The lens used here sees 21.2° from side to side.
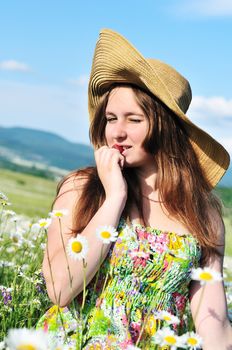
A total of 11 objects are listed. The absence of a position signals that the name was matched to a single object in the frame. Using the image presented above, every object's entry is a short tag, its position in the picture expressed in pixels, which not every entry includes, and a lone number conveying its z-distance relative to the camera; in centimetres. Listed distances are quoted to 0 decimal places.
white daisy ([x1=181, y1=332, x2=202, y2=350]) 229
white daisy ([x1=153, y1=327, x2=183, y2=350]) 218
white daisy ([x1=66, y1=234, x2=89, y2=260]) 245
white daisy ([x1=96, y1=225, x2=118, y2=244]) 257
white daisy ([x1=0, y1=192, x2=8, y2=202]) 358
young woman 304
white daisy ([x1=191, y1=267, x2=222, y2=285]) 217
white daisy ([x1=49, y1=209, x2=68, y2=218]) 276
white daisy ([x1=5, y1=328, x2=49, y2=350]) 139
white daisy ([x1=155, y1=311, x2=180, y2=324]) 249
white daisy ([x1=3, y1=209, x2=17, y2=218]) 409
